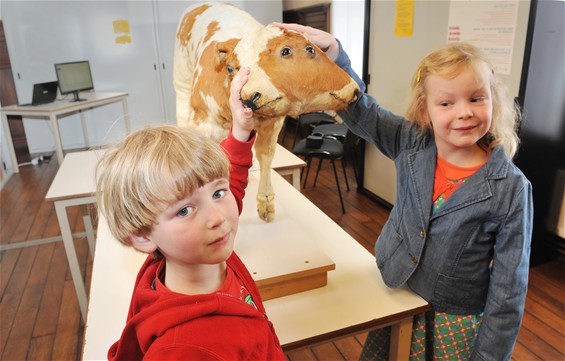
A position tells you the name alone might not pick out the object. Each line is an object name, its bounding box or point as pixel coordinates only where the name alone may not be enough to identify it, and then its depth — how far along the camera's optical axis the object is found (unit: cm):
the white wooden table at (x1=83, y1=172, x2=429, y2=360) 99
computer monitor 405
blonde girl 91
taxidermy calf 83
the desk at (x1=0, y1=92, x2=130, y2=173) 379
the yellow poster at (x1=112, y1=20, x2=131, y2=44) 472
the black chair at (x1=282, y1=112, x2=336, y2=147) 376
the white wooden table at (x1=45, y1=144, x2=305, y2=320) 172
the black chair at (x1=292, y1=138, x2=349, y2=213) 298
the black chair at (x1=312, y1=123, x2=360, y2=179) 306
